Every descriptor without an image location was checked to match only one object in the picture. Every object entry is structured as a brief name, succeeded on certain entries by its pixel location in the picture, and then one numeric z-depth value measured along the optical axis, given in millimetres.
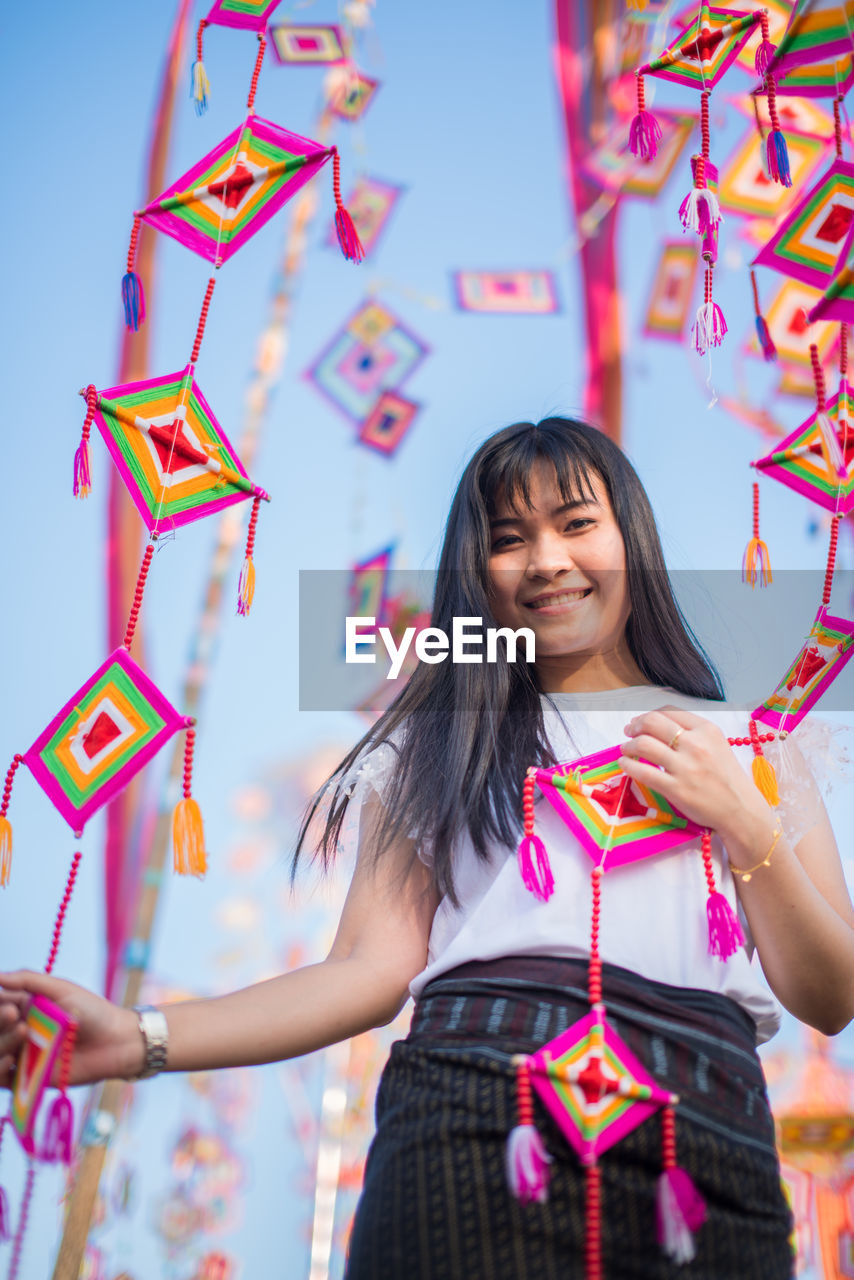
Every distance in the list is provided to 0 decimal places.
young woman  822
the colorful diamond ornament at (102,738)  1049
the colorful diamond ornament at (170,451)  1155
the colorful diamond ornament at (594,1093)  823
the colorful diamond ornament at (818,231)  1103
